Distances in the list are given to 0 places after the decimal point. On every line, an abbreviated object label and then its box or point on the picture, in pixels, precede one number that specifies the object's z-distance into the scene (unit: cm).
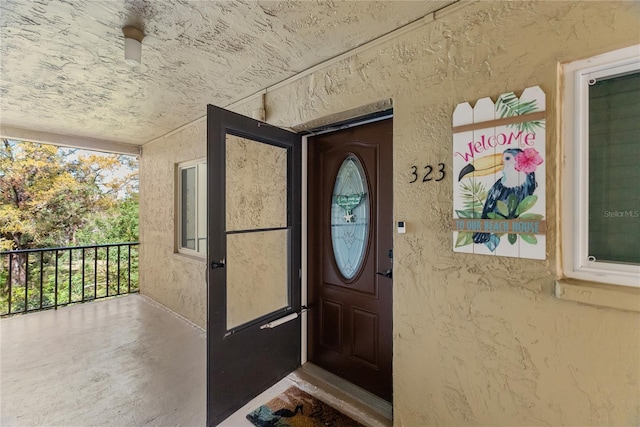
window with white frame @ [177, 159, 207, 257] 336
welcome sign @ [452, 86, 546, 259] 117
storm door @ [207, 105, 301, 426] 169
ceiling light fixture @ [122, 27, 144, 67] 154
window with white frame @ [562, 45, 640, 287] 104
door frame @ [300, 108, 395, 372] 235
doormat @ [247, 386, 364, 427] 175
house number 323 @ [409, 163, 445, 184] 143
